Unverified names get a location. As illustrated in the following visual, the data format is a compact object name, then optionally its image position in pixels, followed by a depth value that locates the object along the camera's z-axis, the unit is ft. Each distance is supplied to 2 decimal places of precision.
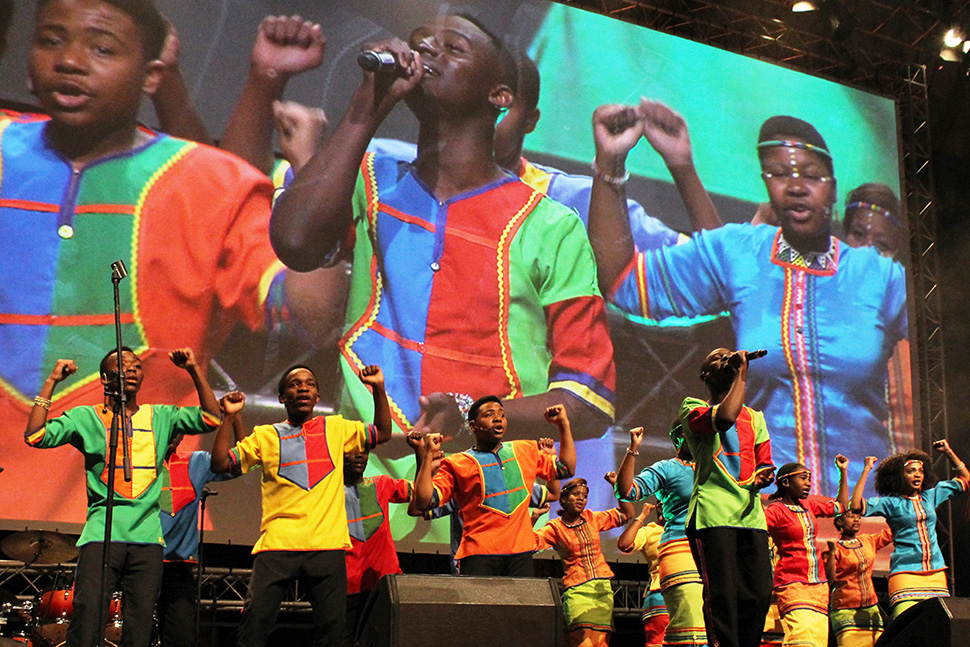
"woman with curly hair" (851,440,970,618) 20.56
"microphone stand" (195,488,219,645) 17.29
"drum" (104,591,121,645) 19.93
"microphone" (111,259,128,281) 13.16
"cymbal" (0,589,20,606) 20.93
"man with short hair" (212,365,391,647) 14.33
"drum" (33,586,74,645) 20.29
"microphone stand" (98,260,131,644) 12.21
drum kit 19.54
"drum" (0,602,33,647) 20.27
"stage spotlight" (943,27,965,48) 31.99
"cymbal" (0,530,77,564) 19.44
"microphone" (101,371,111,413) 13.63
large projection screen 21.47
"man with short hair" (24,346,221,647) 14.23
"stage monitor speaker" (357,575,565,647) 12.20
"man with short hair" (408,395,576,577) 16.17
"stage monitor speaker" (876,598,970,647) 12.75
